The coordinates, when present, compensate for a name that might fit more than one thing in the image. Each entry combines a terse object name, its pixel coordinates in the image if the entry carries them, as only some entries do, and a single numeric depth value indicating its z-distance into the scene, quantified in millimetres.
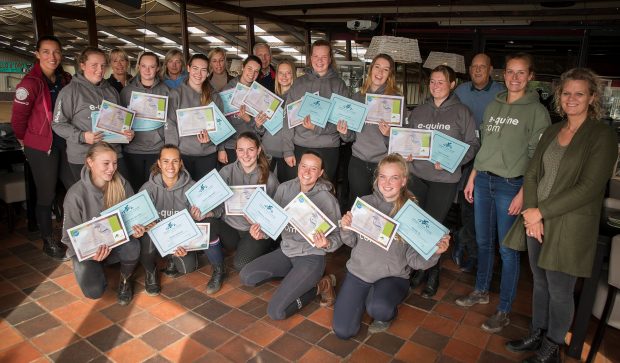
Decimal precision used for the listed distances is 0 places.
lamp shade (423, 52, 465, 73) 4875
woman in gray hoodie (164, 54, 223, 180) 3387
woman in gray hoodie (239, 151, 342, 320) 2709
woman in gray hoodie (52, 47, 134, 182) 3100
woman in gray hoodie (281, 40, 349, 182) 3279
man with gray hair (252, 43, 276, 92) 4227
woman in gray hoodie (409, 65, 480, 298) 2832
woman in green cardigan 1941
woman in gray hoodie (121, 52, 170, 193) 3322
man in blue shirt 3441
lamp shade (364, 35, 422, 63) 4348
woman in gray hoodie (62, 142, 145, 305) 2740
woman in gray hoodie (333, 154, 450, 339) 2527
